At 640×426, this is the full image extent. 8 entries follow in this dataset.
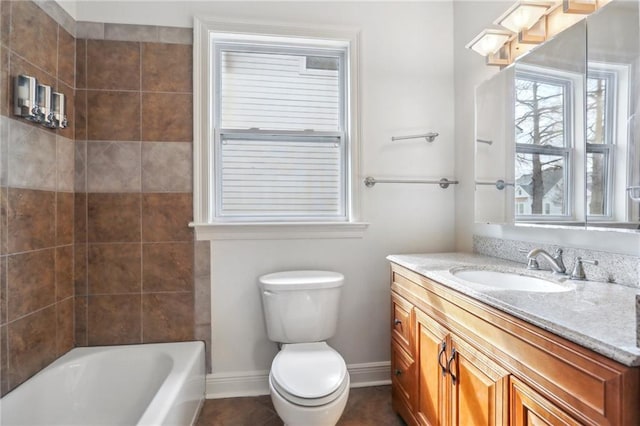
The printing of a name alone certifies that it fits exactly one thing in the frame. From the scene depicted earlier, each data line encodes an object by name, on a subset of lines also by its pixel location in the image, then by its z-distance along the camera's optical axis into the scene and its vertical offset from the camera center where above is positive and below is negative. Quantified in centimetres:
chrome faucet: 130 -19
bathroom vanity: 66 -37
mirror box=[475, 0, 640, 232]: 109 +33
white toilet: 132 -70
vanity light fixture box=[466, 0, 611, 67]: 128 +82
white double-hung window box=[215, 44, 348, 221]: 205 +48
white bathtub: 144 -85
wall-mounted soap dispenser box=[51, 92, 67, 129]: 163 +50
